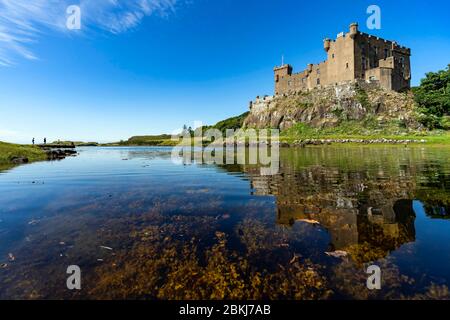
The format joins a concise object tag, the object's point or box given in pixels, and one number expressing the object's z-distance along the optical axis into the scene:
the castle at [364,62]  91.71
